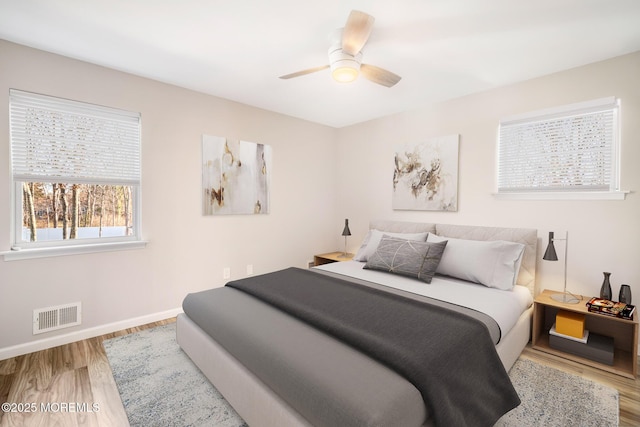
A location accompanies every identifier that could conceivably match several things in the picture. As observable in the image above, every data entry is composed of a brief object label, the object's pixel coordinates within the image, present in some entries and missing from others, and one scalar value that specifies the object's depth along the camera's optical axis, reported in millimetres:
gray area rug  1715
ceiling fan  1779
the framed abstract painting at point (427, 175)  3404
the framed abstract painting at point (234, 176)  3383
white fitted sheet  2111
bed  1246
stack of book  2158
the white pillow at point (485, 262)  2578
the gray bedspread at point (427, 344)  1319
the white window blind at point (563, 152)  2488
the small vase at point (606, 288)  2383
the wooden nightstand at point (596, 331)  2160
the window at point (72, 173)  2404
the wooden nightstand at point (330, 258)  4062
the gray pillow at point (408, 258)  2719
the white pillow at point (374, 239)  3225
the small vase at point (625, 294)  2307
